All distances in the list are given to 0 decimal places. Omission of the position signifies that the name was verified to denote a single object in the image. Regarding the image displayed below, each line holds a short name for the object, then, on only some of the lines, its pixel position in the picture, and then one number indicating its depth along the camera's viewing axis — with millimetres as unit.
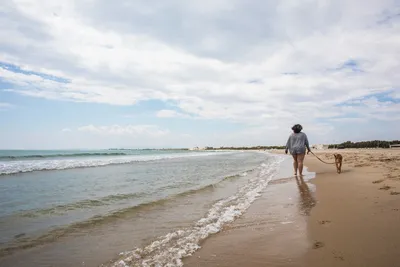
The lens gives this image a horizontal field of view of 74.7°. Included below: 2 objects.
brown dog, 11578
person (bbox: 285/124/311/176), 11164
